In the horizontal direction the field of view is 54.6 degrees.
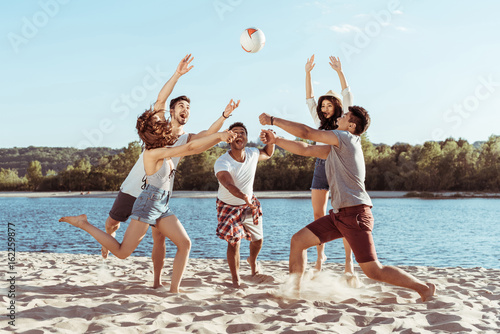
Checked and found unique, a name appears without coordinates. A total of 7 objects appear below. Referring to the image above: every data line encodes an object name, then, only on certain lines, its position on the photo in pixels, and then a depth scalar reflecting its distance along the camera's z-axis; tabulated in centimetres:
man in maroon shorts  451
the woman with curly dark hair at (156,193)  492
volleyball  733
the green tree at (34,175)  8050
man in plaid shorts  567
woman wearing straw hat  587
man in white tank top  555
